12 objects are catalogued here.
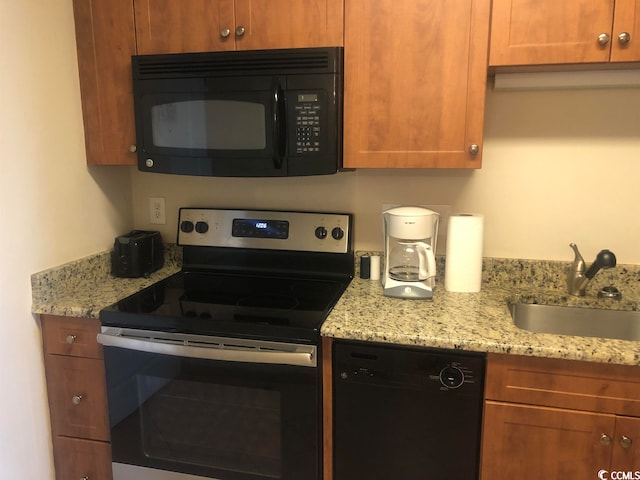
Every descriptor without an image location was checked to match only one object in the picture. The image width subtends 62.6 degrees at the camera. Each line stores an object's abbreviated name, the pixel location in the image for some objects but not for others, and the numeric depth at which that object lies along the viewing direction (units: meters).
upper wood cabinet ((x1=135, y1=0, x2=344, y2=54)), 1.68
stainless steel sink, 1.82
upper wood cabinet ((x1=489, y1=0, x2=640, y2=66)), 1.49
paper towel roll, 1.83
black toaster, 2.05
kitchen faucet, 1.78
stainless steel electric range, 1.56
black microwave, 1.69
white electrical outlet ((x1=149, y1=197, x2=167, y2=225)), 2.26
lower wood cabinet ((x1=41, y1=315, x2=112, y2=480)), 1.77
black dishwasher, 1.48
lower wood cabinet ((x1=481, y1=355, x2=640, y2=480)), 1.40
